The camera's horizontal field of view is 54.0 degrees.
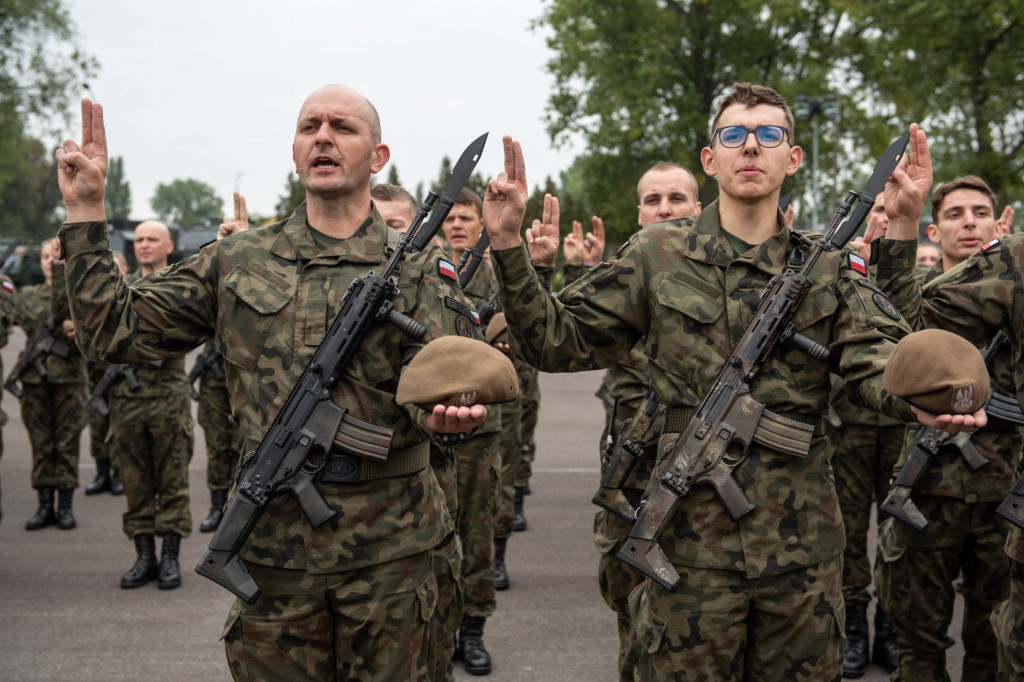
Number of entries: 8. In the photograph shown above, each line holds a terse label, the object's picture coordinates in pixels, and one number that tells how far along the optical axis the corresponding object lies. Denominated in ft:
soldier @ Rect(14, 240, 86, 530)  26.16
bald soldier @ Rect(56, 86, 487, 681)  9.53
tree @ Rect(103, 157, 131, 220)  379.14
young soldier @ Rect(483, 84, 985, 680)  9.55
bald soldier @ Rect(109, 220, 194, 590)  21.27
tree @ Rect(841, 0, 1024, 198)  60.59
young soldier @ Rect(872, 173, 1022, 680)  13.76
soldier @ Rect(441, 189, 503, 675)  17.06
